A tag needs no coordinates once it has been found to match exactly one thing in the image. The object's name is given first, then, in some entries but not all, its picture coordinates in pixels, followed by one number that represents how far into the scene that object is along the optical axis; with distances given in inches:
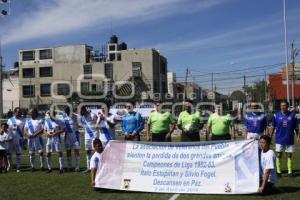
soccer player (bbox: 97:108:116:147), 469.7
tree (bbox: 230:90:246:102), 1549.5
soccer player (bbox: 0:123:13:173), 508.3
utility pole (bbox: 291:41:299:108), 1592.4
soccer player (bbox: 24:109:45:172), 498.7
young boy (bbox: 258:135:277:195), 340.8
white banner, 350.3
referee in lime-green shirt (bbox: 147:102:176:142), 459.9
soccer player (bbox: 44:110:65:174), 484.1
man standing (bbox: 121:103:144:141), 462.1
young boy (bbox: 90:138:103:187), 382.5
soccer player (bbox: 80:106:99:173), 472.4
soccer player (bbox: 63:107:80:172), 481.6
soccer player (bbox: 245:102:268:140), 435.8
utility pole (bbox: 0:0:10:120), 997.9
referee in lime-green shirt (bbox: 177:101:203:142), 444.8
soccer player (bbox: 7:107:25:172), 522.4
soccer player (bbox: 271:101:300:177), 424.8
